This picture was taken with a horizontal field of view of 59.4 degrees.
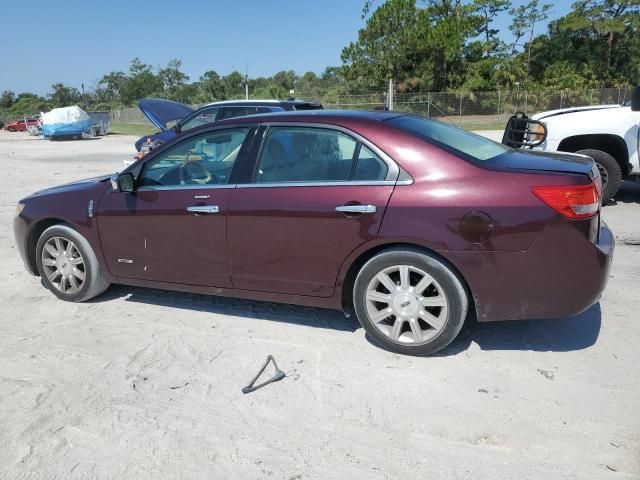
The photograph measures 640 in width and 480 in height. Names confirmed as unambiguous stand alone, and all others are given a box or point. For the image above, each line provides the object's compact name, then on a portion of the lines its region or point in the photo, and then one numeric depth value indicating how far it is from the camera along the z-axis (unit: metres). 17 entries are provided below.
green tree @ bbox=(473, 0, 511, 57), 53.19
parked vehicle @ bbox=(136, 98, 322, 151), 10.73
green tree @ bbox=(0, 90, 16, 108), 92.56
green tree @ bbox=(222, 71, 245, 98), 66.65
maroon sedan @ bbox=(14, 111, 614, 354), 3.34
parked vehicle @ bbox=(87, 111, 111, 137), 35.84
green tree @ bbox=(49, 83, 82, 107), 89.75
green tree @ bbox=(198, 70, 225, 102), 67.01
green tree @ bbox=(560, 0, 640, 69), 50.91
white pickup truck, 7.47
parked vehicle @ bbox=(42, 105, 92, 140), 34.03
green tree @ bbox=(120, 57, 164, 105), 89.51
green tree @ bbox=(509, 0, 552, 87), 54.97
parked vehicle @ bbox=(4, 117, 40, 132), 53.67
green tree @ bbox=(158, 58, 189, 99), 88.38
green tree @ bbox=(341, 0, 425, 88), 45.06
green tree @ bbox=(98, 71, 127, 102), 100.88
